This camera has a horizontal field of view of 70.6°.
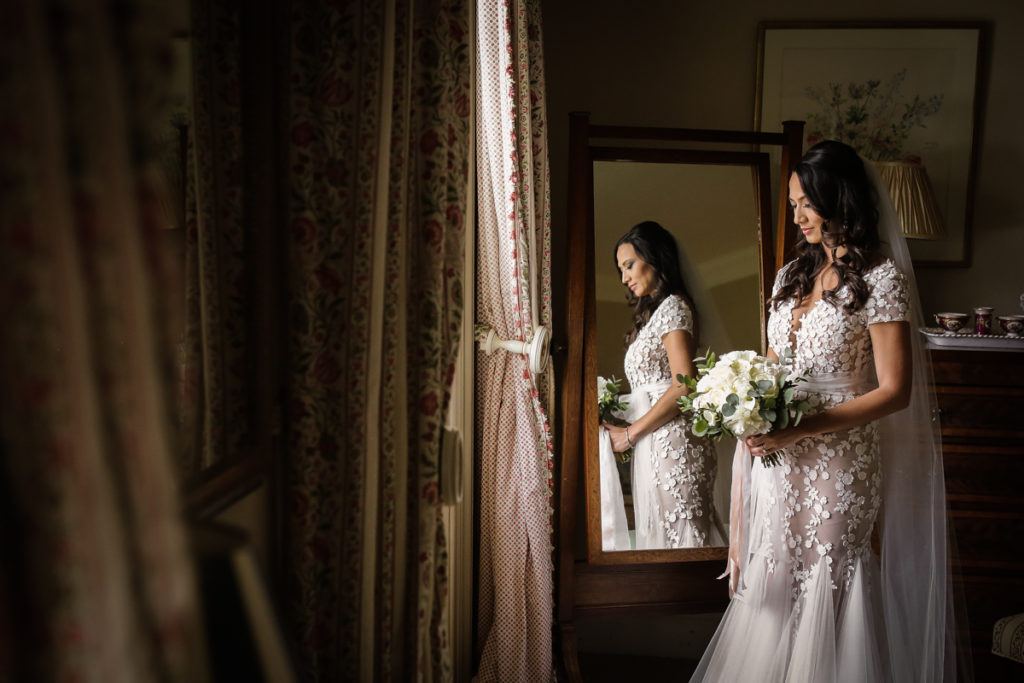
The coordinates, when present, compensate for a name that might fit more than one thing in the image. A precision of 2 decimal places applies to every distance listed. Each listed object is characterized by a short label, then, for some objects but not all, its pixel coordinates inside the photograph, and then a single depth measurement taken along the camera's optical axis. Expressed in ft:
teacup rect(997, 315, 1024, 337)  8.24
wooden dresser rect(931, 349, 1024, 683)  7.98
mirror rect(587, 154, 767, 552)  8.21
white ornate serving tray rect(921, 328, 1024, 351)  8.00
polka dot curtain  6.61
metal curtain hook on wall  6.57
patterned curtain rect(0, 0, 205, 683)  1.44
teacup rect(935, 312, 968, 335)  8.22
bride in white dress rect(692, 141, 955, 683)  6.53
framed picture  9.26
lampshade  8.69
